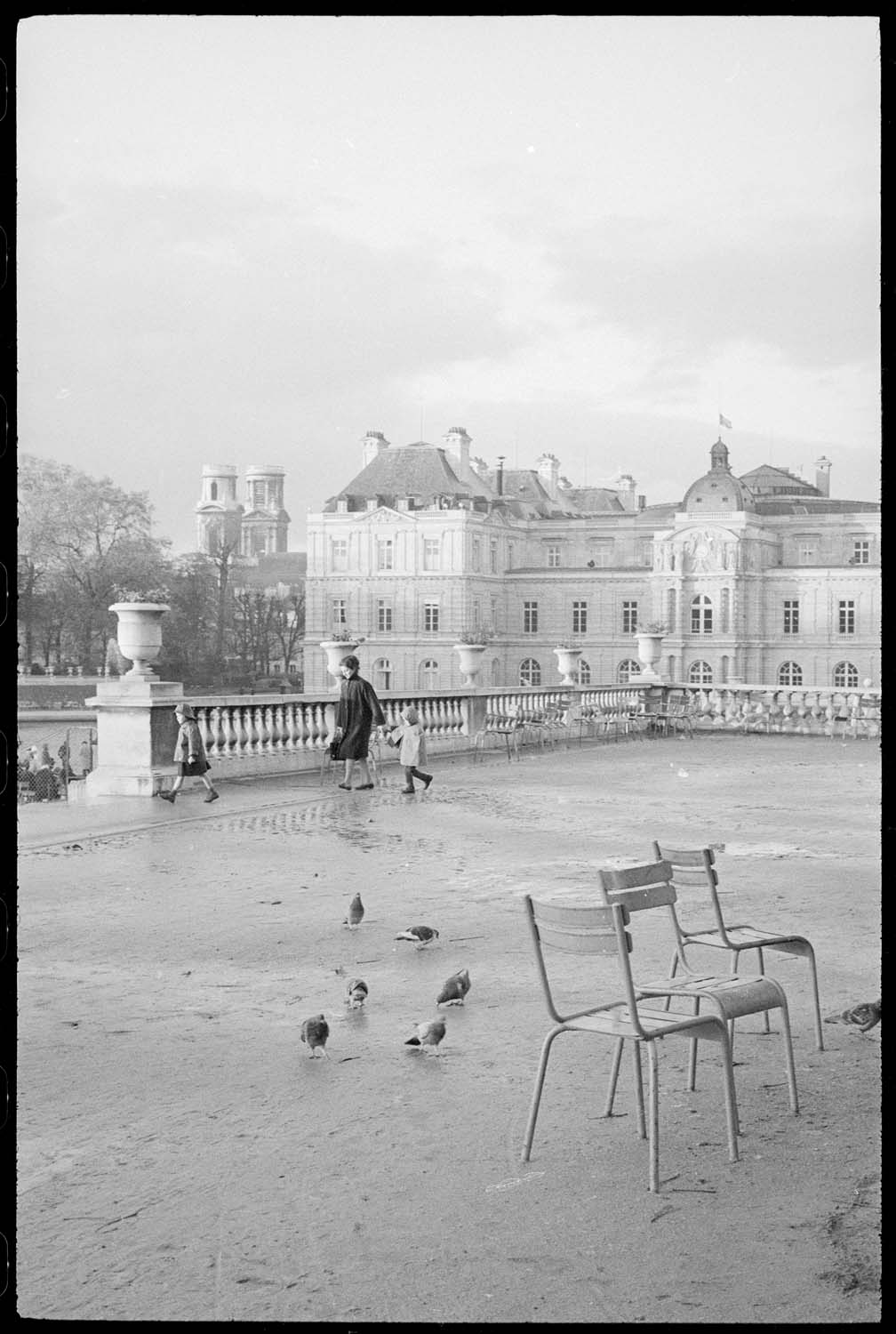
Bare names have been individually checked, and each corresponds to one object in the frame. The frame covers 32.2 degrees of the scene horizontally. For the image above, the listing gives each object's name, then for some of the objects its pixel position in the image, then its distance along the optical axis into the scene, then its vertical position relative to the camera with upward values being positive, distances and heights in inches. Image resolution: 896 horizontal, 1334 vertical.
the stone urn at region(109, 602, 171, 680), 616.1 +13.6
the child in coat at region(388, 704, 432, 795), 644.1 -33.7
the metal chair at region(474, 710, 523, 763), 930.1 -38.4
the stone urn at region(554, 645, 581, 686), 1173.7 +3.5
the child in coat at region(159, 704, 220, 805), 599.2 -33.9
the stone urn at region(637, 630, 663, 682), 1245.7 +13.1
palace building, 3956.7 +233.6
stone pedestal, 605.9 -26.4
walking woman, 641.0 -20.1
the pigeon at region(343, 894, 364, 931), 331.3 -52.5
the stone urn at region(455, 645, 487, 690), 965.8 +4.0
